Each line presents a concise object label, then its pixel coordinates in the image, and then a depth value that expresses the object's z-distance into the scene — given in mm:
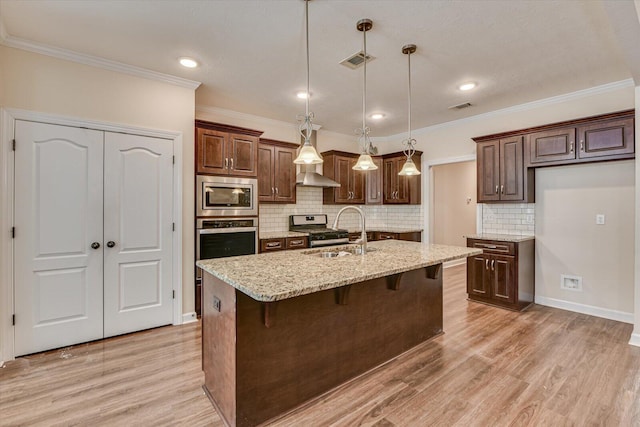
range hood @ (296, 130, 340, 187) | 4758
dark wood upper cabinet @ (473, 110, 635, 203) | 3279
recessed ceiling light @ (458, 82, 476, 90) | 3520
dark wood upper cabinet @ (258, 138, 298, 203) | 4496
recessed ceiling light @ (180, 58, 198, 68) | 2949
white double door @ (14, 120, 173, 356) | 2684
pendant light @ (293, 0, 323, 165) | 2357
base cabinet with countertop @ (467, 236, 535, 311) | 3801
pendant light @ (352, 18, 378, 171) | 2614
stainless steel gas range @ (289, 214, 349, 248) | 4648
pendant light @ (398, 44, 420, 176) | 2852
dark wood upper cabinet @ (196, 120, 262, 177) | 3623
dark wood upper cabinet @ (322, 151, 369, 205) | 5406
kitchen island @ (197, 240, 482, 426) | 1745
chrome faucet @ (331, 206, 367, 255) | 2696
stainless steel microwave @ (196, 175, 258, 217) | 3588
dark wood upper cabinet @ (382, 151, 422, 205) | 5500
